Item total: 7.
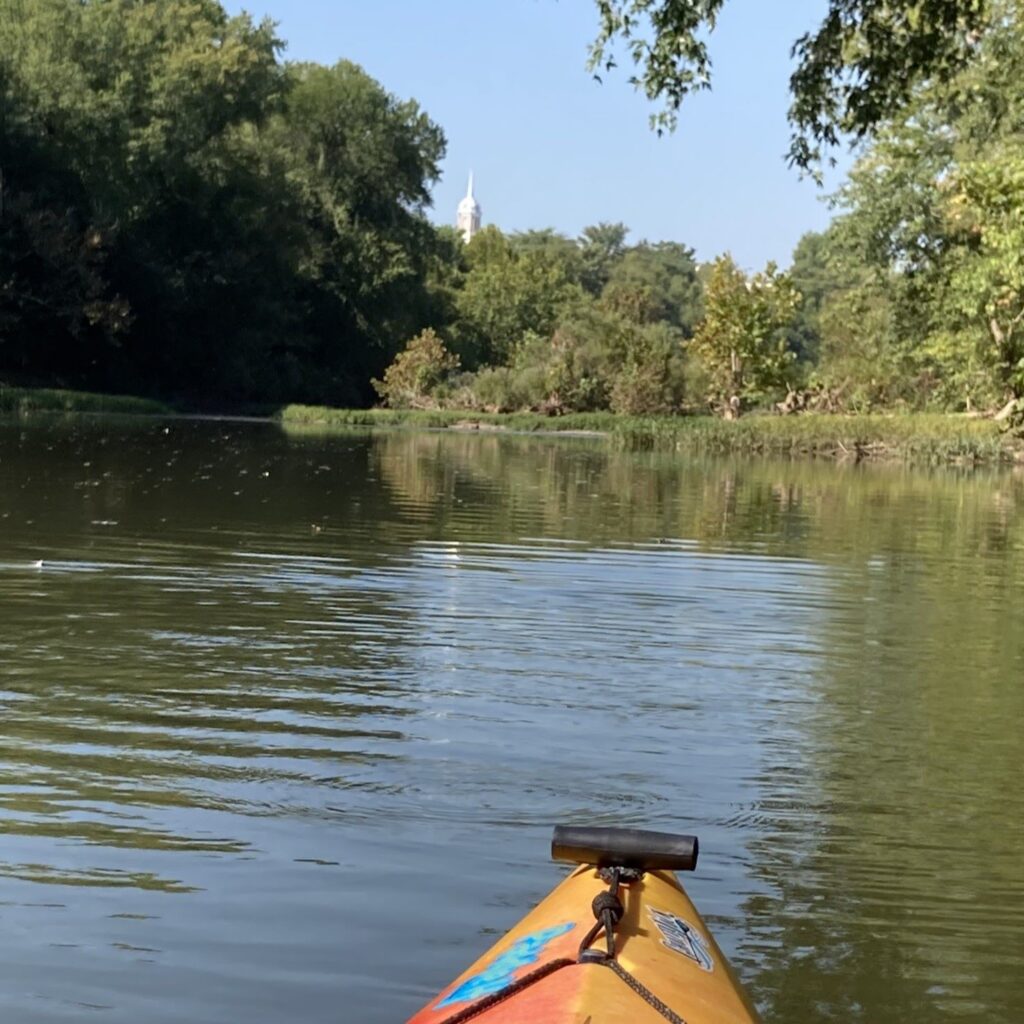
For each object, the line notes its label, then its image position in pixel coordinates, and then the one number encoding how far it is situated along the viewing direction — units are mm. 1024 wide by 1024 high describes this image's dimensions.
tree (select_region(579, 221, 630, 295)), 122500
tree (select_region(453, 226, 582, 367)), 77500
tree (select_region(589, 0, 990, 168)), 8648
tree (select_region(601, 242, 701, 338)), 110375
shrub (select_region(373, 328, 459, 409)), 59750
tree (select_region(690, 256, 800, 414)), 58062
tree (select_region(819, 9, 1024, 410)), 42375
